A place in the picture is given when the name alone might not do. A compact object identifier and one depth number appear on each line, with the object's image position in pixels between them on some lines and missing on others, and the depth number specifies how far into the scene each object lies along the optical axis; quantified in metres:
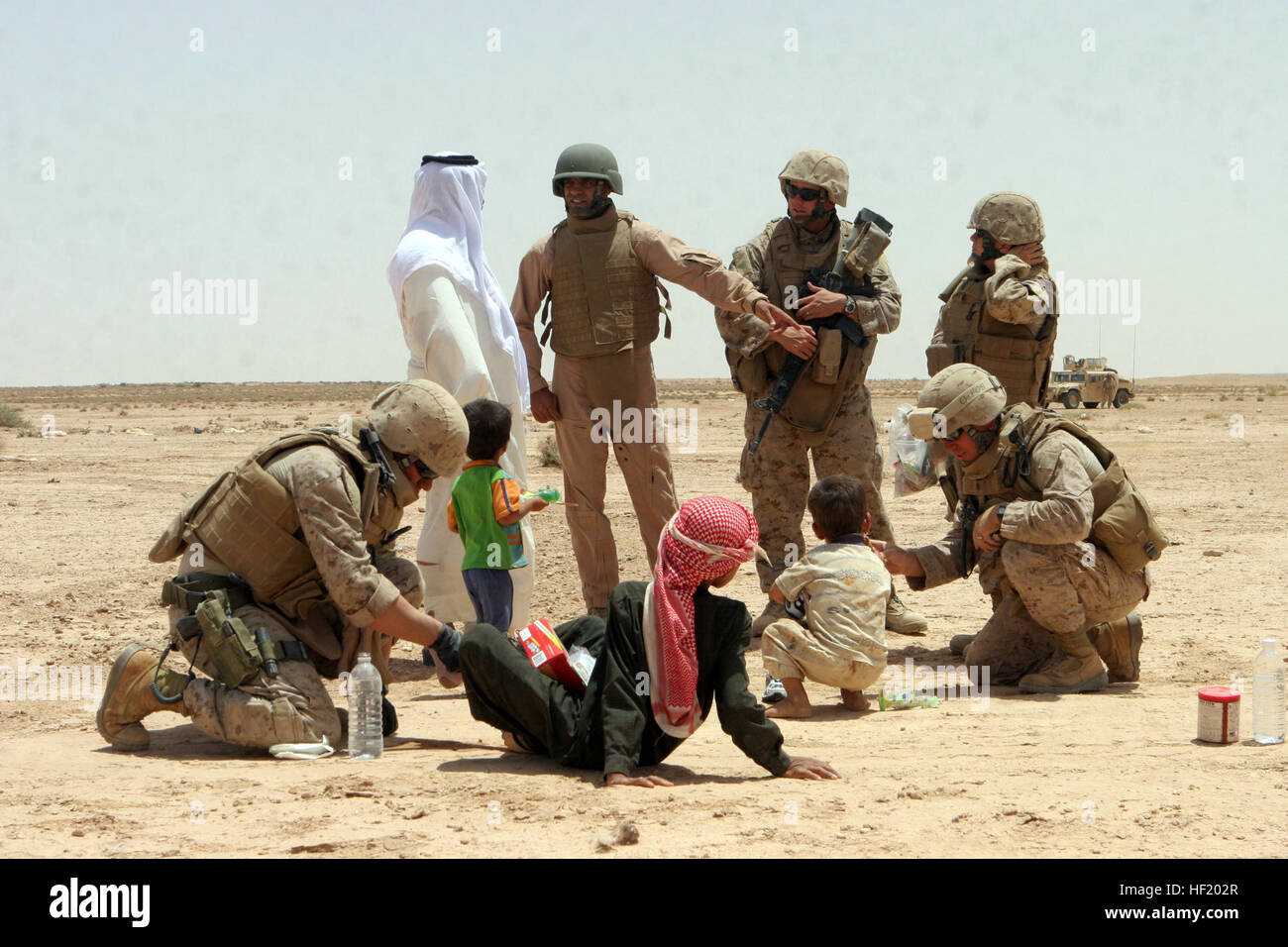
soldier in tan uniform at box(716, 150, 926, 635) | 15.77
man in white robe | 14.01
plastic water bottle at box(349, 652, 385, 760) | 10.45
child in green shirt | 12.95
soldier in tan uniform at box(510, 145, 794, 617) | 15.08
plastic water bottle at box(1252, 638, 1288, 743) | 10.39
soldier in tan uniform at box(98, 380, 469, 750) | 10.35
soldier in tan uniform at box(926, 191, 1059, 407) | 15.21
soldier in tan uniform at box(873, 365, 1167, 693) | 12.32
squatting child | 11.49
